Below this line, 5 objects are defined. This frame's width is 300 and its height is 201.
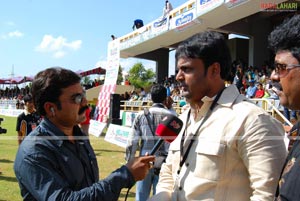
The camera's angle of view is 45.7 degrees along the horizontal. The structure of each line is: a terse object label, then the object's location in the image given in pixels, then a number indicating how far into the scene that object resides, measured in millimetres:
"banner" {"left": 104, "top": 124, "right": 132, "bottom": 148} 10727
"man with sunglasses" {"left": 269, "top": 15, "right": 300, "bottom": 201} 1479
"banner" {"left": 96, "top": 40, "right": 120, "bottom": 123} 13344
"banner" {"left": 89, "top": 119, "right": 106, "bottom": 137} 13453
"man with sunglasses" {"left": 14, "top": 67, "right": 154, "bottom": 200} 1749
